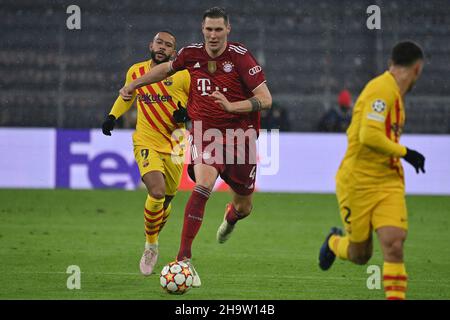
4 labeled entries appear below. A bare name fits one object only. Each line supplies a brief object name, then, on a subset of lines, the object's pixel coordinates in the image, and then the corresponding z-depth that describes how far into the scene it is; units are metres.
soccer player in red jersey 18.22
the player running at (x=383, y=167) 13.75
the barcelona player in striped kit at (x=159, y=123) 19.98
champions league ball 16.37
